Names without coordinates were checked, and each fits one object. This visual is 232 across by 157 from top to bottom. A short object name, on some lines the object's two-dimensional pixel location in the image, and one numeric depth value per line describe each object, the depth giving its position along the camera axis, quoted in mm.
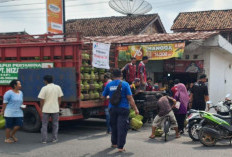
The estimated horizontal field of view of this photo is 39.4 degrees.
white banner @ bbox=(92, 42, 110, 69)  9531
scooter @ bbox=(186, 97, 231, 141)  8062
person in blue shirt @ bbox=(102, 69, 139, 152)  6738
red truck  8898
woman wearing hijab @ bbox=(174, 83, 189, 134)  8945
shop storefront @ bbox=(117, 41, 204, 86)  14086
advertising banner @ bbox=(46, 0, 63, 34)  16250
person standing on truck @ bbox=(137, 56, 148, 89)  10570
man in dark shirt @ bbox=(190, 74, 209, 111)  9281
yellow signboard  13884
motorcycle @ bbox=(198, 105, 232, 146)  7414
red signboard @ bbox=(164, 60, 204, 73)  14984
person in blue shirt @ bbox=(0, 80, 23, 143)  7723
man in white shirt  7734
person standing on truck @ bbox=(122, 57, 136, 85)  10523
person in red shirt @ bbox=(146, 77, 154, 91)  12597
